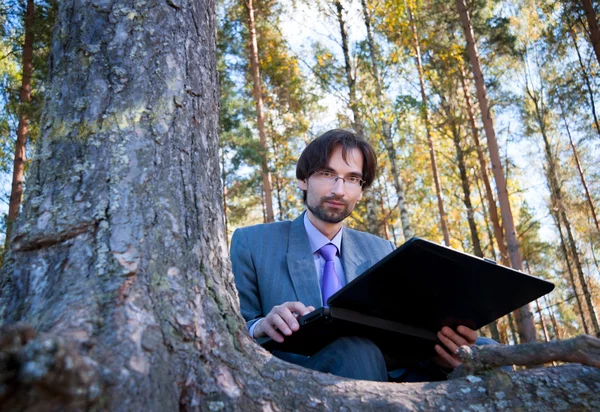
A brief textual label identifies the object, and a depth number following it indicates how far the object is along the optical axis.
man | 2.11
